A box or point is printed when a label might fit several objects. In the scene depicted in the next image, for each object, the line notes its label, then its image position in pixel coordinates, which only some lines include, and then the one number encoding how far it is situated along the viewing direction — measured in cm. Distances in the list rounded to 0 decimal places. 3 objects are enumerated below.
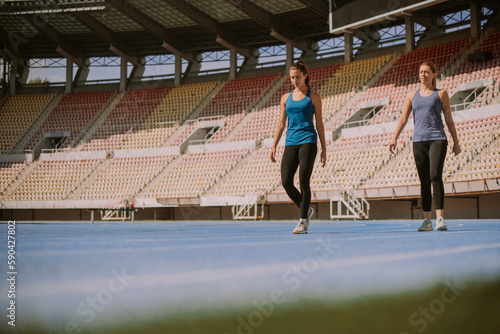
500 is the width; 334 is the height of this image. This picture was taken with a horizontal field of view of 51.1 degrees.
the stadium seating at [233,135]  2119
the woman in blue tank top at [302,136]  536
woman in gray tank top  571
